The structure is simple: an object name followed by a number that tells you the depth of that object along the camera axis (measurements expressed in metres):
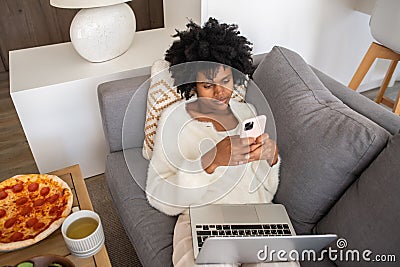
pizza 0.99
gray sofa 0.90
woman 1.07
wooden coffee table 0.97
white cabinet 1.50
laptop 0.88
